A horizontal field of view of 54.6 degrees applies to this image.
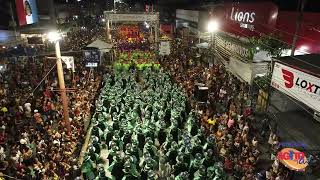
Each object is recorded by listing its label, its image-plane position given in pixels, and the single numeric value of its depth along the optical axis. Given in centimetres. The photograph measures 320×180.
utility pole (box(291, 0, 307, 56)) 1072
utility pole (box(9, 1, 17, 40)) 2293
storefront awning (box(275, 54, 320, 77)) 772
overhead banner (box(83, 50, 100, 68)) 1856
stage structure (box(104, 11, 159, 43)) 2719
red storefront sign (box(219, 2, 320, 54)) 1412
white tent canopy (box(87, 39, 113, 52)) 2322
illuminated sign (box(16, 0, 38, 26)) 2139
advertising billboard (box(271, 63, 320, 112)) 732
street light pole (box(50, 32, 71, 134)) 1316
